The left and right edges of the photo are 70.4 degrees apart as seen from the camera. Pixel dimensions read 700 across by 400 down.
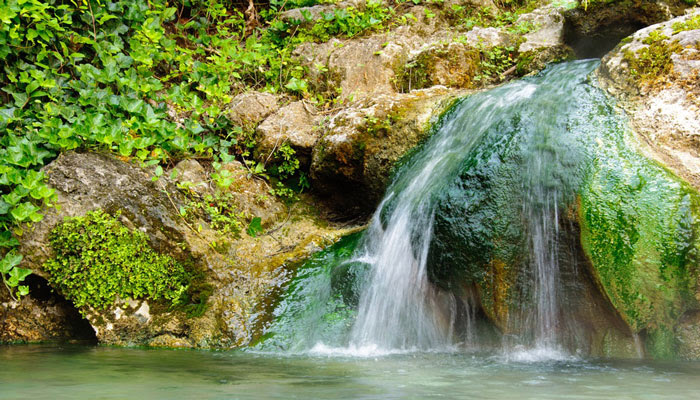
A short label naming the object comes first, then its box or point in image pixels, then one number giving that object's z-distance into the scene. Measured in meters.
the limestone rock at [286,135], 5.92
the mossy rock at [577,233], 3.53
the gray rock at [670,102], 4.01
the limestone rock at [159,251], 4.32
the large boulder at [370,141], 5.46
